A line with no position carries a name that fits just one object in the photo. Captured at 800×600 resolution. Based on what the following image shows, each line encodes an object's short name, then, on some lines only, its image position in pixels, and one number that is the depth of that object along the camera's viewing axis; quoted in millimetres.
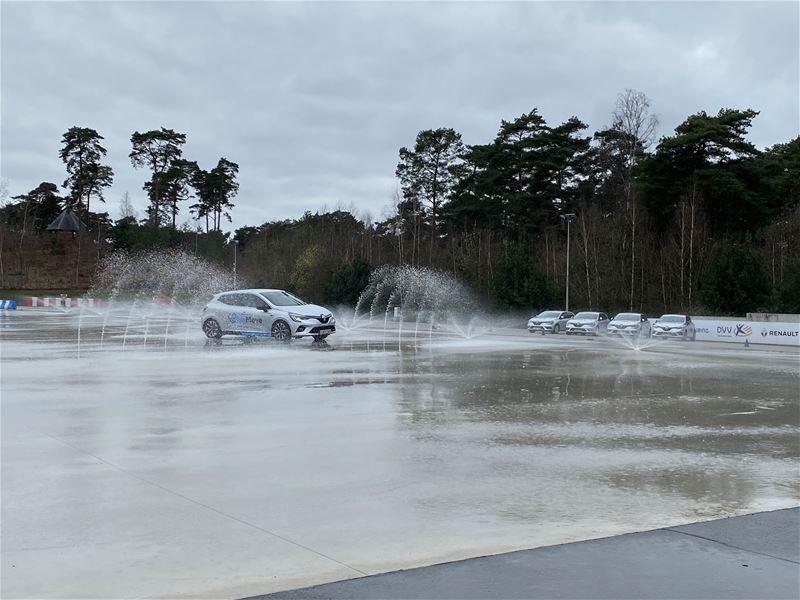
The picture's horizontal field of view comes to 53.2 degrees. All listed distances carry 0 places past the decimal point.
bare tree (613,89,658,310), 72812
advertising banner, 35156
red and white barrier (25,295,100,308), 68125
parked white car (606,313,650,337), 40012
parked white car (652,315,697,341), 38656
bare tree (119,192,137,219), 111812
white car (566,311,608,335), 42281
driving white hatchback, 27516
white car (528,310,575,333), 44250
